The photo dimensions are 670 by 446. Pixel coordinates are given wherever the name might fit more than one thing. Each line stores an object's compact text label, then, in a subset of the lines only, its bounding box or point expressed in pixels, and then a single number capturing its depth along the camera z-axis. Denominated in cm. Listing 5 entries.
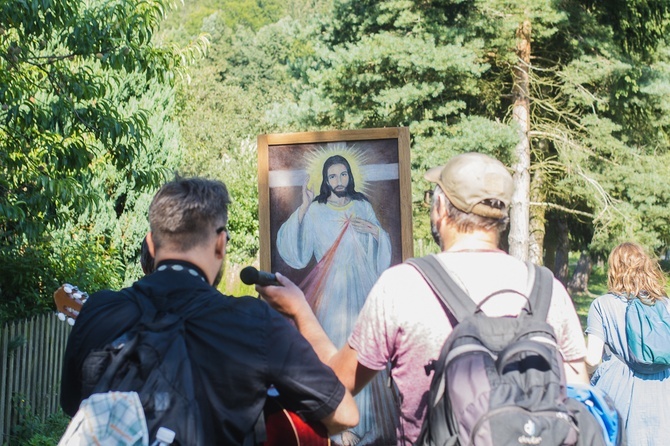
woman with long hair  505
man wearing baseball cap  228
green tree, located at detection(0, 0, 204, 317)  584
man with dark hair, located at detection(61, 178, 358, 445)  213
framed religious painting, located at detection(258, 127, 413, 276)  496
